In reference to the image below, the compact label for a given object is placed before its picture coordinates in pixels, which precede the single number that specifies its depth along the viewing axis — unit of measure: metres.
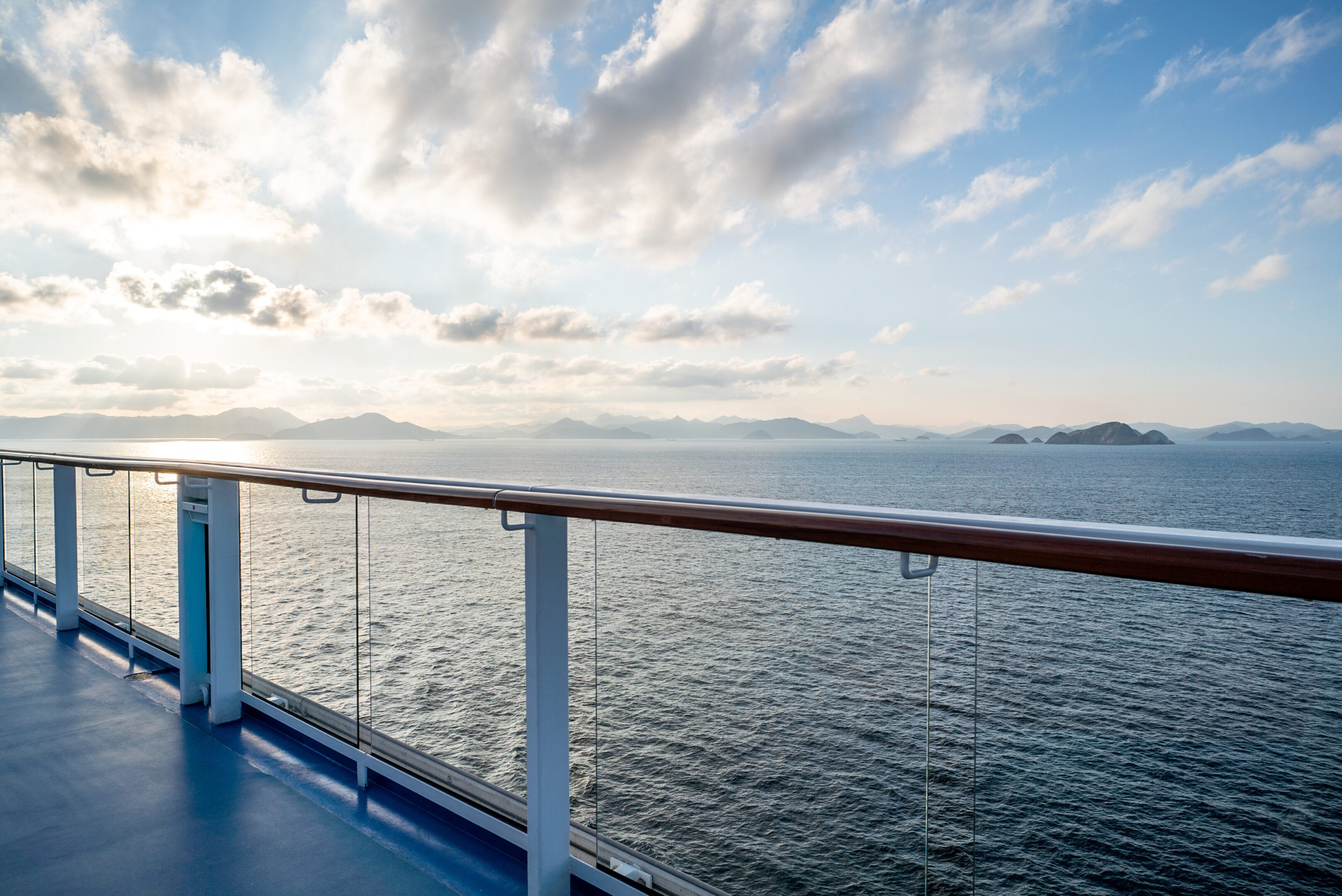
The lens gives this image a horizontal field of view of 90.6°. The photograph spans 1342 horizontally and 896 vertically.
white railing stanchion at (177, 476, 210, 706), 2.50
